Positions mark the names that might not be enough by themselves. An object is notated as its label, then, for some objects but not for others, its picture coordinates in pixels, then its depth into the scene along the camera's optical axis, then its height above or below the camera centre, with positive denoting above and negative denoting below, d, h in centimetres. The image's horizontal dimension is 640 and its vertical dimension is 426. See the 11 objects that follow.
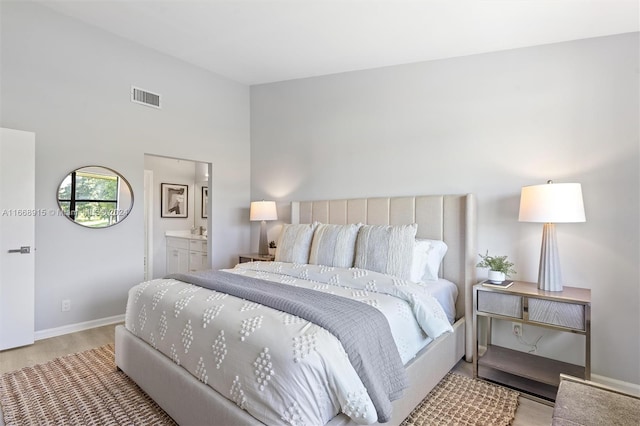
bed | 152 -78
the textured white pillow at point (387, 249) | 256 -30
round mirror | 325 +16
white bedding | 131 -64
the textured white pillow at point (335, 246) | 288 -30
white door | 280 -22
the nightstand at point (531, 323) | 211 -74
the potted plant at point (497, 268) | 252 -43
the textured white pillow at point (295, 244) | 321 -31
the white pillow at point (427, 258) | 266 -38
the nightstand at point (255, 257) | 406 -57
